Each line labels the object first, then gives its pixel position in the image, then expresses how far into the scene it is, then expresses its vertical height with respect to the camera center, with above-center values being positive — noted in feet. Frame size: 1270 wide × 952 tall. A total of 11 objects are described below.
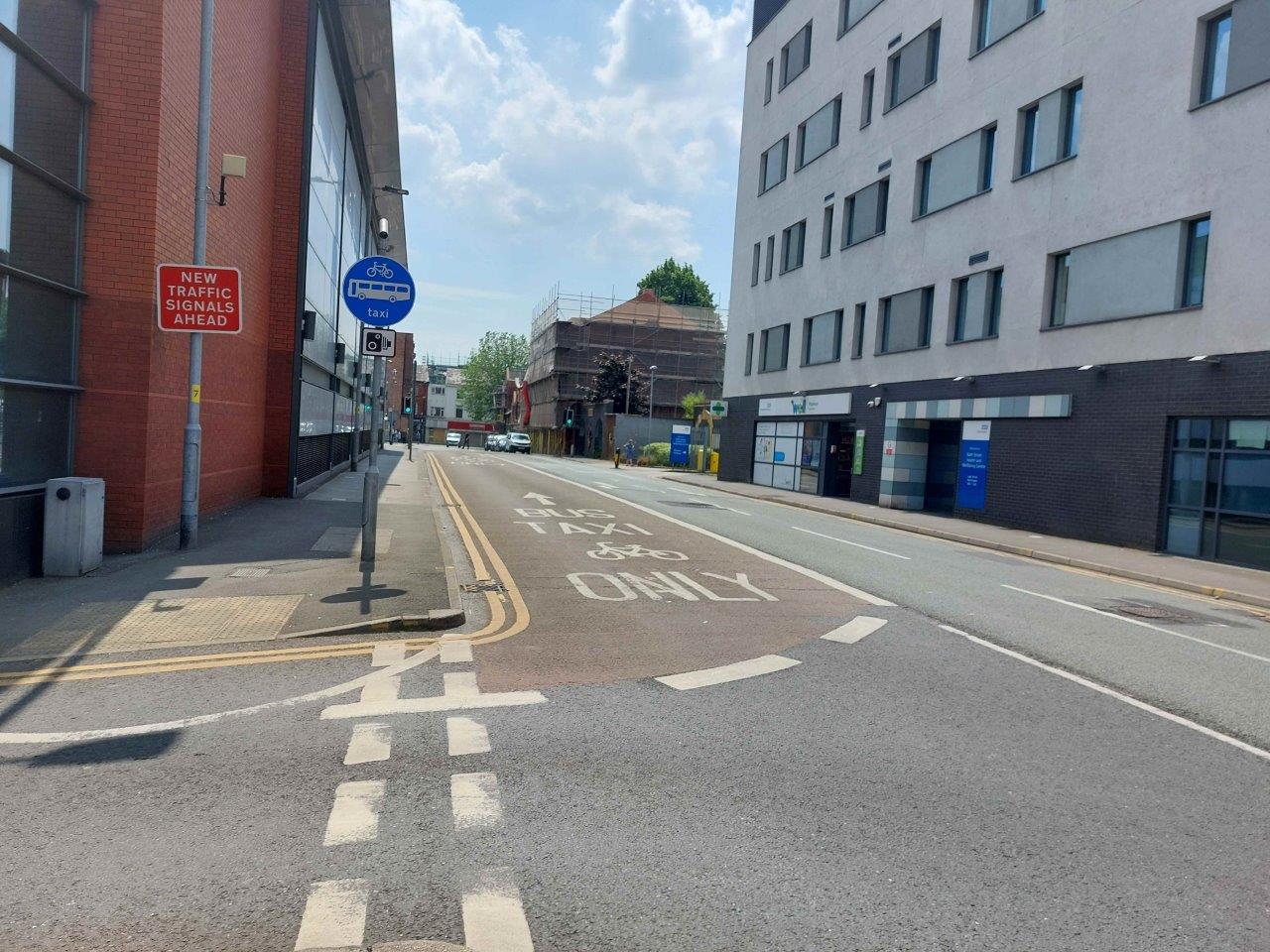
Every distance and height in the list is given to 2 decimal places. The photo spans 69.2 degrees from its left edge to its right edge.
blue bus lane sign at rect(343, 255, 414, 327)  33.83 +4.78
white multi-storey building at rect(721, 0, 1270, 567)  52.90 +14.80
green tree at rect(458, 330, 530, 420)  439.22 +28.17
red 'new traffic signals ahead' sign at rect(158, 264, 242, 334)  32.40 +3.90
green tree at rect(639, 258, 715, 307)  311.27 +52.04
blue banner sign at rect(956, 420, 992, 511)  74.28 -0.80
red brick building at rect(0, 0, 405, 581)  28.32 +5.58
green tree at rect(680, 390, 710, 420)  212.02 +8.45
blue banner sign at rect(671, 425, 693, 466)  179.22 -1.75
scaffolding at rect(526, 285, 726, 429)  261.44 +25.62
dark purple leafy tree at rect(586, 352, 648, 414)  244.01 +13.52
